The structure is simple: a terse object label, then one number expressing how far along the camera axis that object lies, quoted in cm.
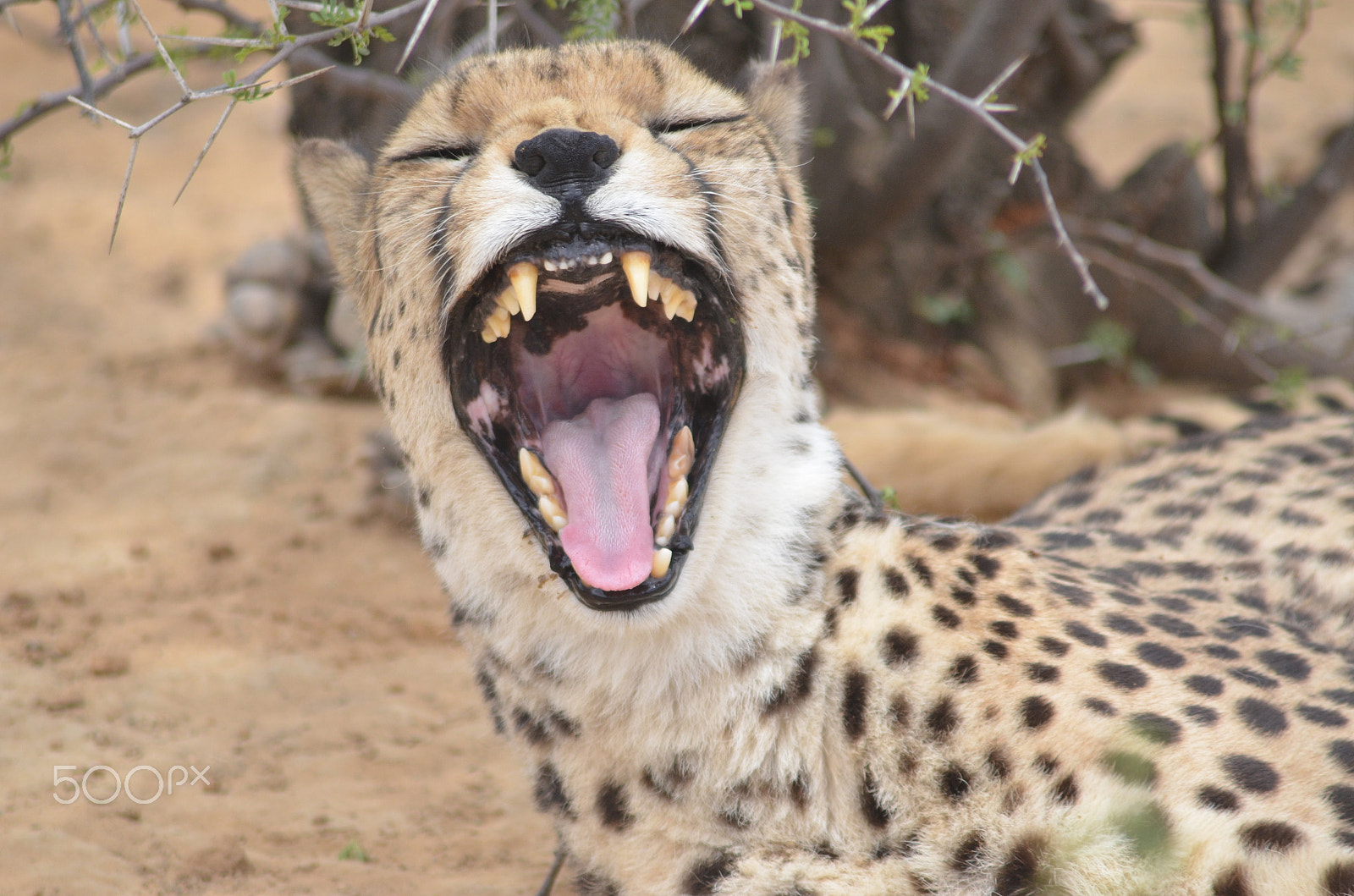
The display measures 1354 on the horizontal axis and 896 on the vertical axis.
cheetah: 456
